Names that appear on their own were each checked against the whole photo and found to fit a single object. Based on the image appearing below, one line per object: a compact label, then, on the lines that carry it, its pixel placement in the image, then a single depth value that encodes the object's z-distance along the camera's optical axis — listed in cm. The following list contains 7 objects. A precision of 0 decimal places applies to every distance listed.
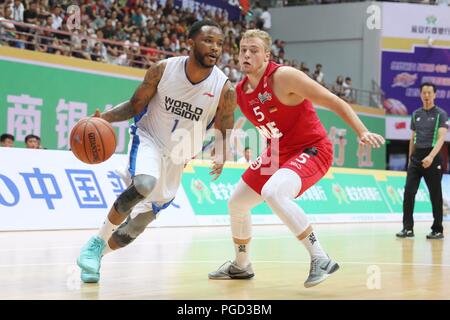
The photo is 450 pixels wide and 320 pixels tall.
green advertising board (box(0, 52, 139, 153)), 1552
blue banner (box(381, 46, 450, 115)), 2978
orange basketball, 564
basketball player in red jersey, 539
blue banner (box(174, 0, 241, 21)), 2508
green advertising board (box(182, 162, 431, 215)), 1338
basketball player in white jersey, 598
